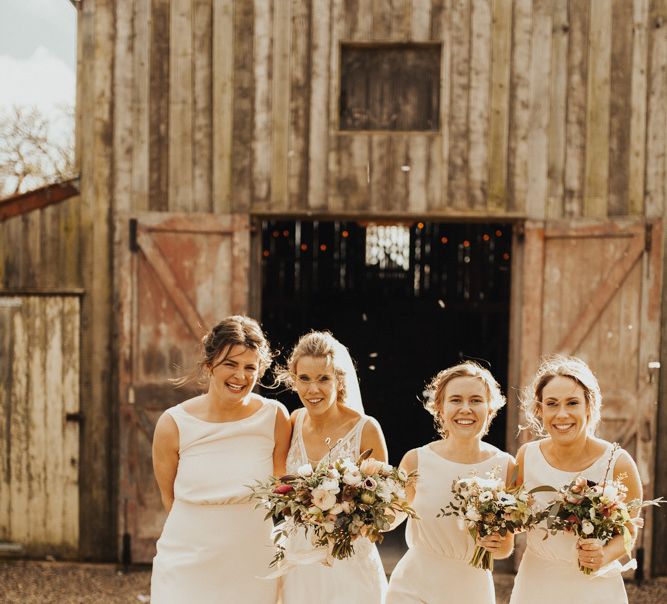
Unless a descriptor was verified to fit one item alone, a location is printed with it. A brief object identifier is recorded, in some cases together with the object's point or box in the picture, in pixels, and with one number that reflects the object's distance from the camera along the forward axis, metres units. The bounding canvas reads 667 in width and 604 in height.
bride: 3.45
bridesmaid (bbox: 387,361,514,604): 3.46
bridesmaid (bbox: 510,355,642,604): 3.33
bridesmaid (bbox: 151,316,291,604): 3.61
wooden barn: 6.02
